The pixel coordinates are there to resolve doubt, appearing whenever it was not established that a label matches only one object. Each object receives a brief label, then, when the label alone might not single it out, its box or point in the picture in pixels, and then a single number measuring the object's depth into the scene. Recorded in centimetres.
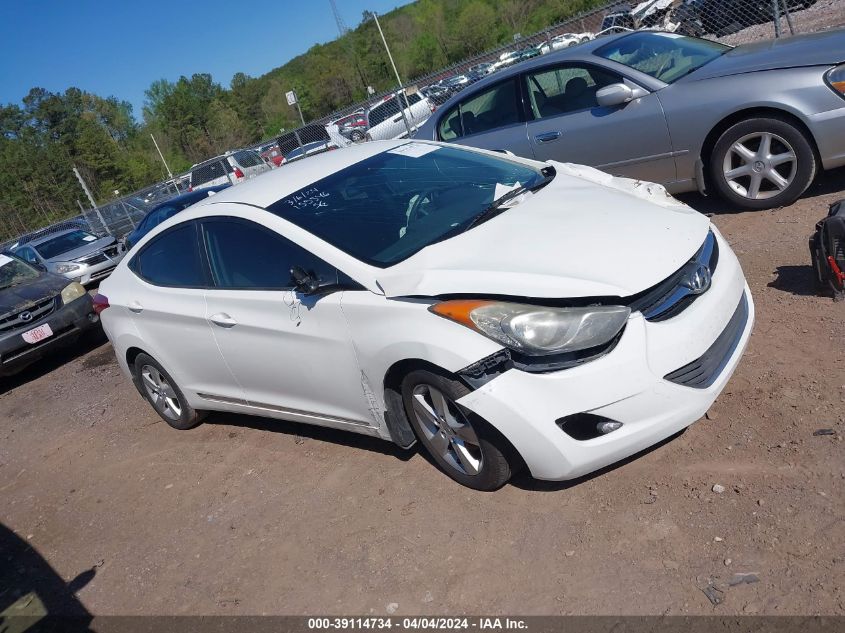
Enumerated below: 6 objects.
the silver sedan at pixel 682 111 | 538
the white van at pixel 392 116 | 1739
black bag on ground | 394
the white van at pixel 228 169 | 2189
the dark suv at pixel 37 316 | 826
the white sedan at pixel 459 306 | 290
